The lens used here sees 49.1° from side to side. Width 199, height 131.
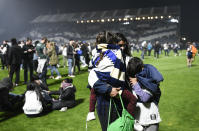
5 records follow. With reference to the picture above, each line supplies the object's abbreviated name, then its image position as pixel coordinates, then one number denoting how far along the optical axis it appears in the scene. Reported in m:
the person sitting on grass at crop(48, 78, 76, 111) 6.00
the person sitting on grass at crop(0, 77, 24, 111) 5.55
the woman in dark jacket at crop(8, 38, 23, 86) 8.56
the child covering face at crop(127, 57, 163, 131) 2.37
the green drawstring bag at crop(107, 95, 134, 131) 2.11
